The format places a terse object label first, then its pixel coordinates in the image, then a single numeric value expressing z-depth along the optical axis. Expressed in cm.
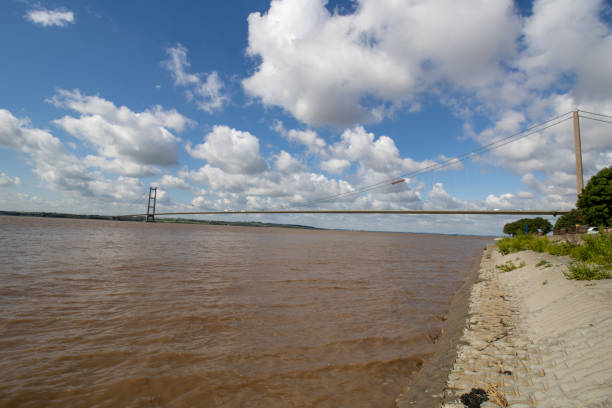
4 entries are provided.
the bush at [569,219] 3766
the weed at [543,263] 919
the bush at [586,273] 623
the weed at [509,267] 1142
